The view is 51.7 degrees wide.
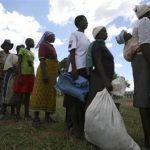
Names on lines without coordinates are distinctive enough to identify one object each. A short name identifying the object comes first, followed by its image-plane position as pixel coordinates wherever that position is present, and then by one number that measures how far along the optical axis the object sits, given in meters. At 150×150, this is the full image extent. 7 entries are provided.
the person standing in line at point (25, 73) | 3.08
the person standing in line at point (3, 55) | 3.42
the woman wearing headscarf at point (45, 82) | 2.68
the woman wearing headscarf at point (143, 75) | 1.99
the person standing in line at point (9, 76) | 3.34
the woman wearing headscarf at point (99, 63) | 2.17
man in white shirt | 2.33
